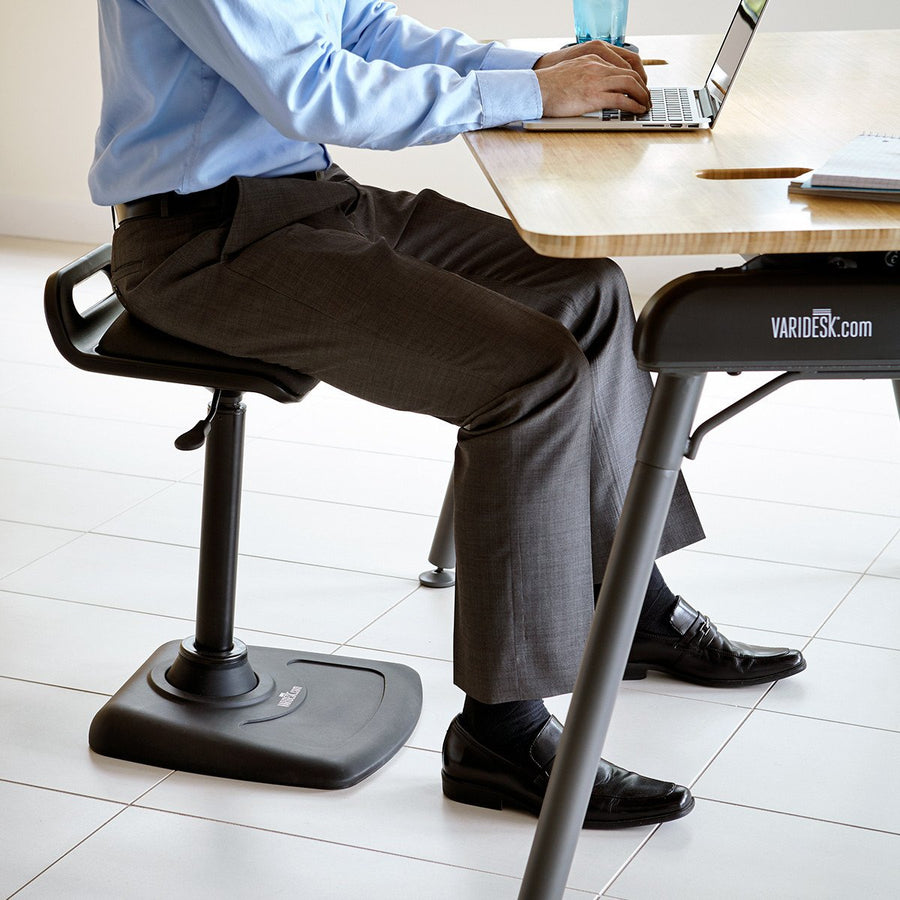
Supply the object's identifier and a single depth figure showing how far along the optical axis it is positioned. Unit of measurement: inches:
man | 141.4
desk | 127.8
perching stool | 145.5
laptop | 147.4
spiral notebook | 130.9
